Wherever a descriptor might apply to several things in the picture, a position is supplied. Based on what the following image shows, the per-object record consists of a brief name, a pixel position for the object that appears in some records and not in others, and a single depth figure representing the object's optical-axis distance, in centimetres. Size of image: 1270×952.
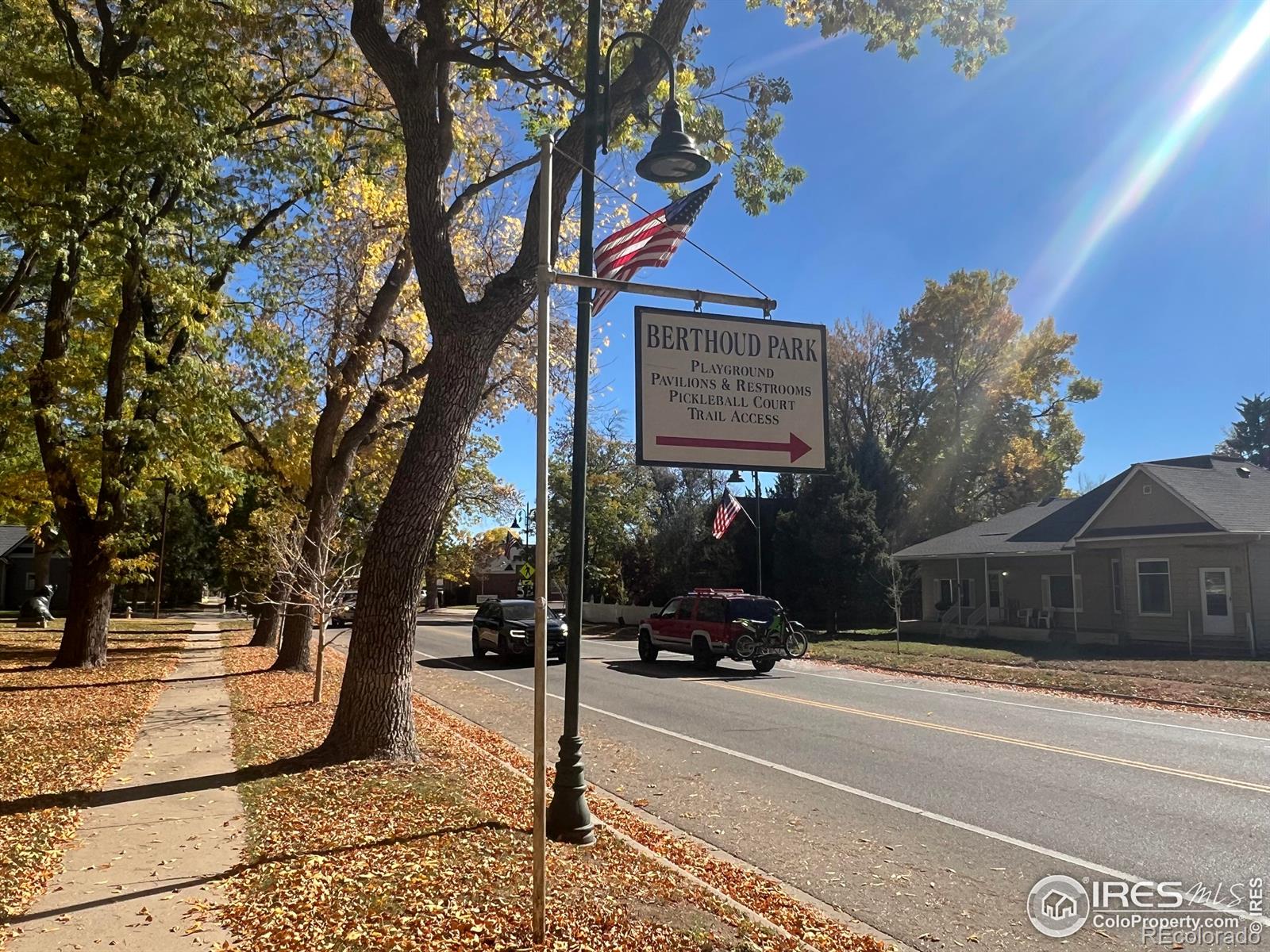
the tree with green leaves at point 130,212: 1231
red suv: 2084
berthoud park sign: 566
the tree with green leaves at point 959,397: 4891
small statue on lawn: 3309
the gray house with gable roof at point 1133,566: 2356
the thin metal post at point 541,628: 477
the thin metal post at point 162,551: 3788
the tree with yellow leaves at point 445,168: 894
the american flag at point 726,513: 2458
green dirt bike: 2045
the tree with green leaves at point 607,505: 4491
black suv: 2310
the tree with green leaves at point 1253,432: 7119
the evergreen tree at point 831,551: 3475
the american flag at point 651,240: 774
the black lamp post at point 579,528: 669
